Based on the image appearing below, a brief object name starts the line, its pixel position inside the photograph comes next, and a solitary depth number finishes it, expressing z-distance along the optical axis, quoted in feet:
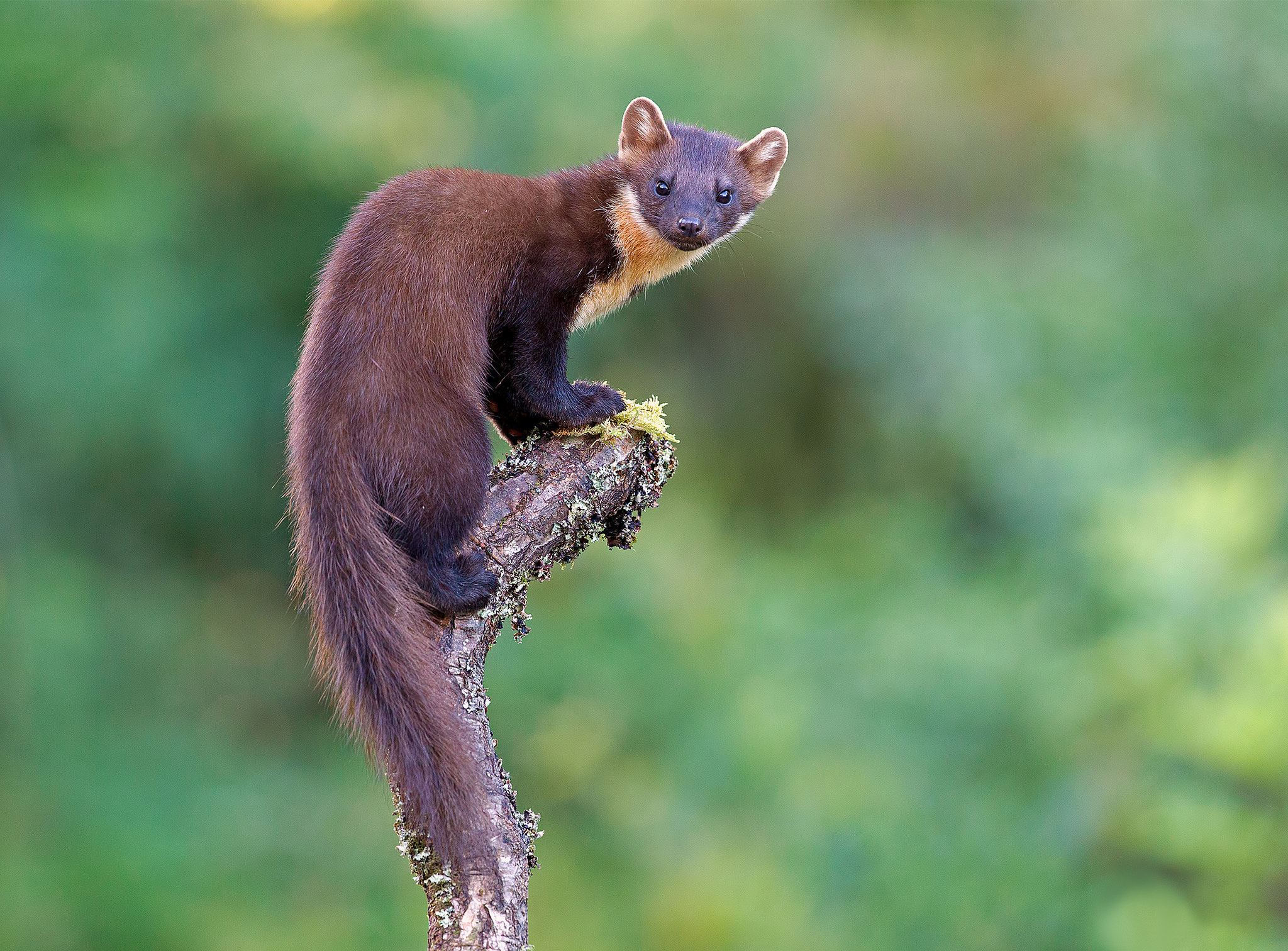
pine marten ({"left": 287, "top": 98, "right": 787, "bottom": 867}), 20.89
